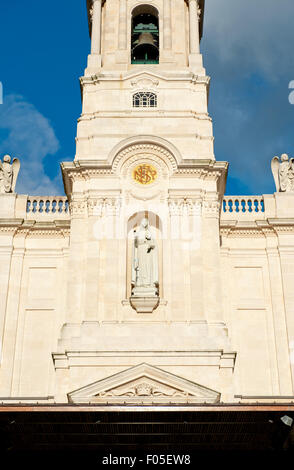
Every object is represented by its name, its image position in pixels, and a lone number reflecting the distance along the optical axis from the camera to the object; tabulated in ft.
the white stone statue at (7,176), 103.09
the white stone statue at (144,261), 85.10
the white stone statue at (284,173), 102.53
